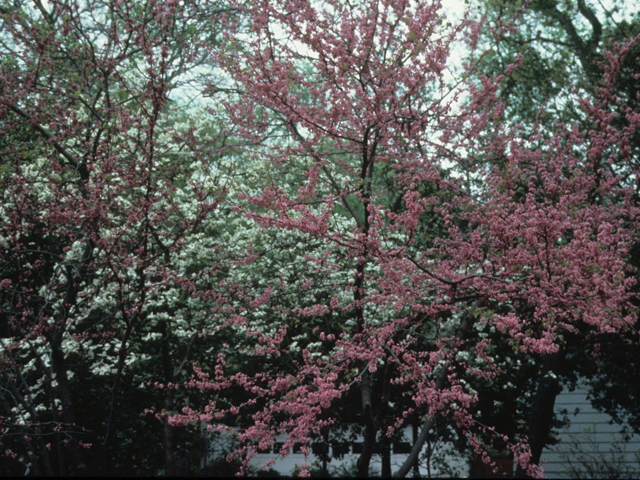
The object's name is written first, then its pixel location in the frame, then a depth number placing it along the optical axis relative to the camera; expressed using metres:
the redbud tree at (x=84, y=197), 5.96
